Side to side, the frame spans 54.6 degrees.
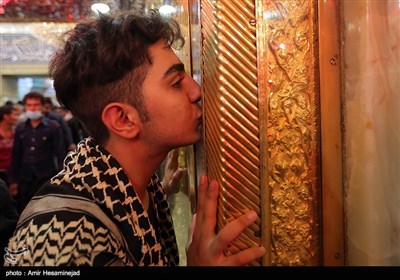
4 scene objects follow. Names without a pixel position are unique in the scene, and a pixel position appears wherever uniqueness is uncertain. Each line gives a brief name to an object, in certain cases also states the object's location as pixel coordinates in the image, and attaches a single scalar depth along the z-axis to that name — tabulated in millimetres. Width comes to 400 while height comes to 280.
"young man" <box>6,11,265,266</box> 739
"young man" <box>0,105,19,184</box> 3367
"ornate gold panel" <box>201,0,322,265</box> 777
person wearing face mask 3154
